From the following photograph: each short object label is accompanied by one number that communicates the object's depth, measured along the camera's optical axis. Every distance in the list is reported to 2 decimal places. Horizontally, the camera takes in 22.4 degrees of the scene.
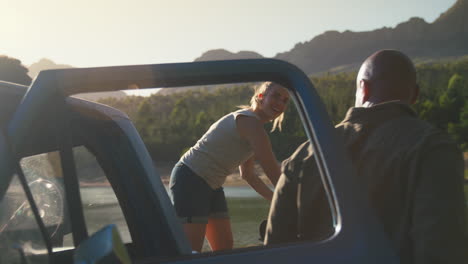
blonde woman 4.52
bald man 3.15
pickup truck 2.96
